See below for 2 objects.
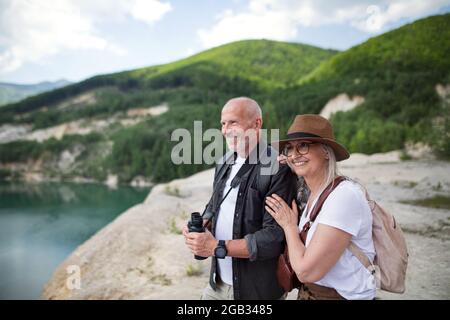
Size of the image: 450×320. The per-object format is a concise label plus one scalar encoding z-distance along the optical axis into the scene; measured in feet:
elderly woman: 6.01
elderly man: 7.73
